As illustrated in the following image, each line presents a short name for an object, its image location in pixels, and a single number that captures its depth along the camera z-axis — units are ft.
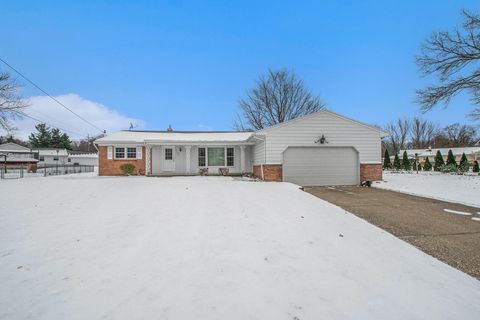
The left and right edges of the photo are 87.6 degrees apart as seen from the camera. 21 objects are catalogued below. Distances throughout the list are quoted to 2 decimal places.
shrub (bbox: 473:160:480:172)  75.84
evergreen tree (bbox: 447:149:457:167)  83.08
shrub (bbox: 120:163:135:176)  55.26
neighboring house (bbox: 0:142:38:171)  100.01
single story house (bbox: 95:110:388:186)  43.80
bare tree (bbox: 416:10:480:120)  46.32
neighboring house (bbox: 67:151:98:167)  155.03
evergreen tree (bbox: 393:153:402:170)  94.01
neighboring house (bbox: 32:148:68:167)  148.25
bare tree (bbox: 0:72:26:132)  68.69
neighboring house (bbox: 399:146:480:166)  136.44
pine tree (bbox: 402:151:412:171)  88.94
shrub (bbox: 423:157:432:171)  93.56
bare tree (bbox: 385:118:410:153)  193.67
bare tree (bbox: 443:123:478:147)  188.75
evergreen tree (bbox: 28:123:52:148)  182.60
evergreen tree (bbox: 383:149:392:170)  98.76
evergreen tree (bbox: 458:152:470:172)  69.10
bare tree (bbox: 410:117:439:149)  191.31
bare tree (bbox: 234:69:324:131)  96.73
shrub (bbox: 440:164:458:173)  68.54
